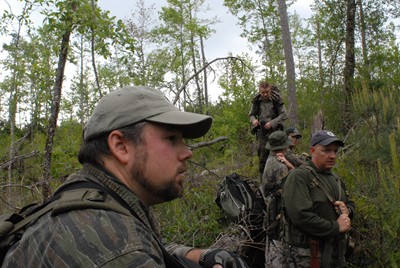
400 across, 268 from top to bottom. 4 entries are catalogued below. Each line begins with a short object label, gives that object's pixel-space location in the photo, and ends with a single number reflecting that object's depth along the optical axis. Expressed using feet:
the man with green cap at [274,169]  15.17
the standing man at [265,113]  23.24
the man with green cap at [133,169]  3.54
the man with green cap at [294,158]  19.06
